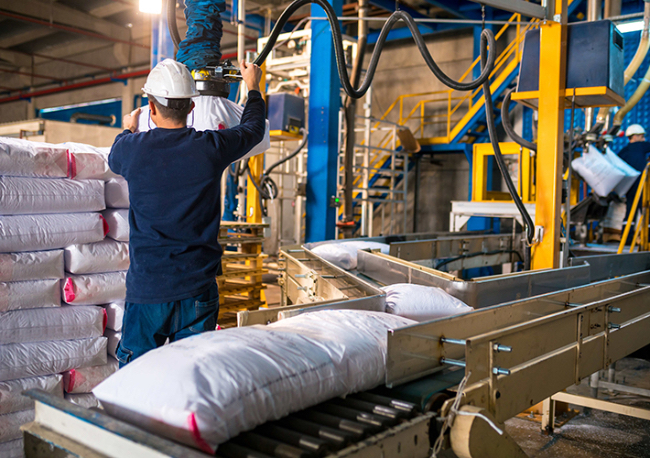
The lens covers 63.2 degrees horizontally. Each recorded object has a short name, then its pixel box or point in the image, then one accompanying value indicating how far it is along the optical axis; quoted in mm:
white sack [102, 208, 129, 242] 3131
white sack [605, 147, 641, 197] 7012
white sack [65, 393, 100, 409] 2936
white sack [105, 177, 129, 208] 3129
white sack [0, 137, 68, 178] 2631
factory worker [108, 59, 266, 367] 2049
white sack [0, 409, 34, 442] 2623
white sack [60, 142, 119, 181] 2908
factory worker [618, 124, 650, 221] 7631
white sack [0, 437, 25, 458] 2631
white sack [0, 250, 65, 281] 2650
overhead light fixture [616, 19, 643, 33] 5953
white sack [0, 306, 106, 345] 2682
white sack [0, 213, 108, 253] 2660
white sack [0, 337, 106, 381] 2648
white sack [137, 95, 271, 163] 2496
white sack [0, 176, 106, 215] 2650
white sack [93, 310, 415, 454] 1166
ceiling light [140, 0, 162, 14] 4410
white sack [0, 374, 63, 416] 2602
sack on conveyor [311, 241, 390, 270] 3723
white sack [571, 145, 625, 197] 6711
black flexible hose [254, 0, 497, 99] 2904
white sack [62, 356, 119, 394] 2883
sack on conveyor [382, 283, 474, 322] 2463
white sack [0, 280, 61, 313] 2650
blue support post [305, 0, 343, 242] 7109
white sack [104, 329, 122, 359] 3068
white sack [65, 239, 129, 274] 2926
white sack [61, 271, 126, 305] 2914
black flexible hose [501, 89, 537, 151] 4195
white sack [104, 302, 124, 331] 3057
